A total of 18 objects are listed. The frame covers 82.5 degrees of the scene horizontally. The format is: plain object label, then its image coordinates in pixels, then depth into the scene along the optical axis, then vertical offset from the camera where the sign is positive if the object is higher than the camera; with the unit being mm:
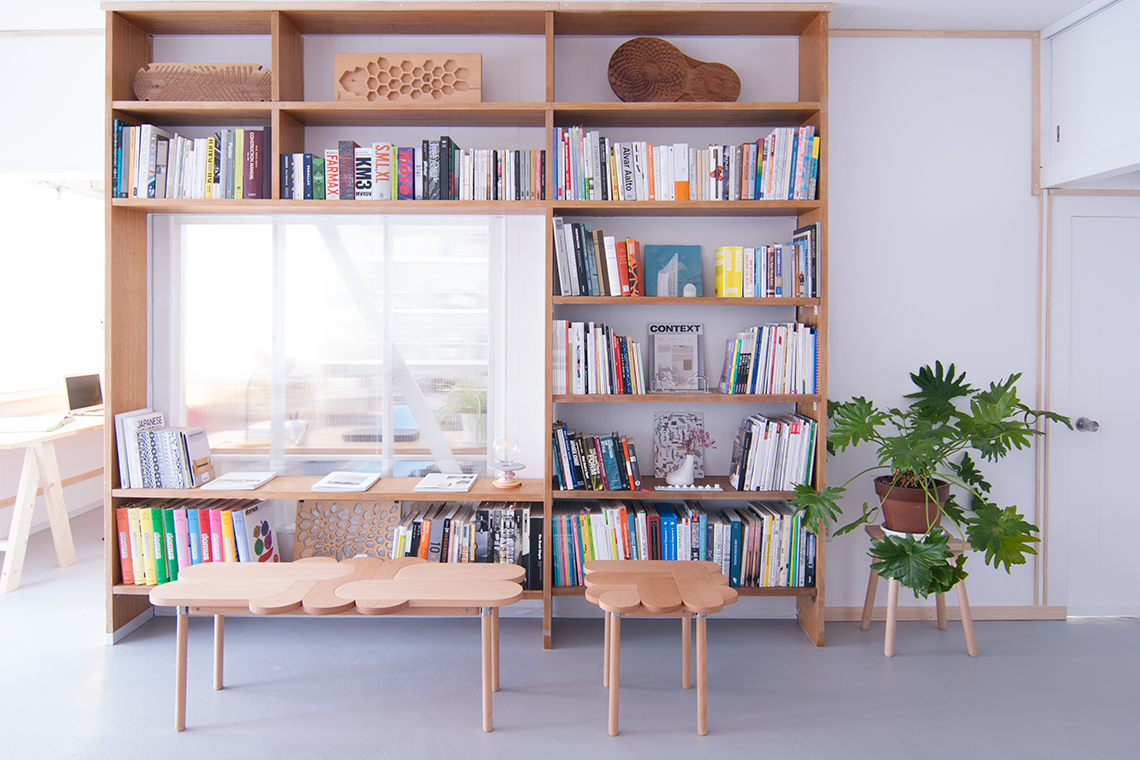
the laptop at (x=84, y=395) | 4398 -199
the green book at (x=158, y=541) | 2812 -757
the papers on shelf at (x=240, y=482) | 2777 -505
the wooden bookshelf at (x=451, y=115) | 2691 +1086
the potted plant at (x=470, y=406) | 3098 -187
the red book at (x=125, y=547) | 2816 -782
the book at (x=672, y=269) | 2891 +447
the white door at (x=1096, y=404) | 3020 -170
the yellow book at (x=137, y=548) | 2811 -785
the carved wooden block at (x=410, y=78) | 2752 +1228
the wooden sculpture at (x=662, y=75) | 2752 +1243
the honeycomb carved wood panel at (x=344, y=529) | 2979 -745
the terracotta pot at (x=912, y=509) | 2621 -575
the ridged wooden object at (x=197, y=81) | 2770 +1217
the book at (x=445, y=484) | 2791 -517
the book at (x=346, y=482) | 2803 -511
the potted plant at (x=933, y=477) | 2418 -470
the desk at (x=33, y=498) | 3377 -734
